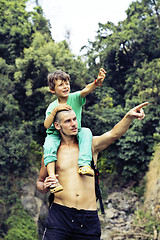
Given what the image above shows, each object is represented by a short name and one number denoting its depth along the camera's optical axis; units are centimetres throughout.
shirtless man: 250
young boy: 256
